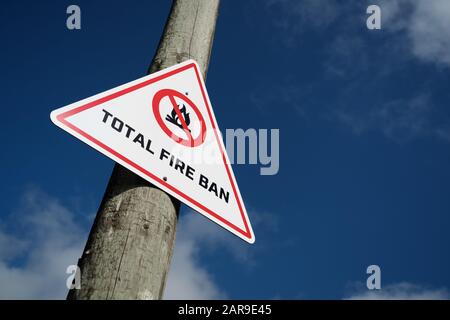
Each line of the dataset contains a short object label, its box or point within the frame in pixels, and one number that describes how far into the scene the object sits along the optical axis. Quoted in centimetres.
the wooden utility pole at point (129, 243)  109
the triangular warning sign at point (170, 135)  131
